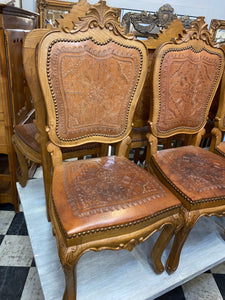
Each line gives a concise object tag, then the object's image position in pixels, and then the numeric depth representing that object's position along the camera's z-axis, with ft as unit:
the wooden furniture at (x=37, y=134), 3.18
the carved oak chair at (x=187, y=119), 3.25
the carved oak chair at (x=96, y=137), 2.54
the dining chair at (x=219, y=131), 4.55
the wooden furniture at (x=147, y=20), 8.71
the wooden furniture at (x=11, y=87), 3.96
